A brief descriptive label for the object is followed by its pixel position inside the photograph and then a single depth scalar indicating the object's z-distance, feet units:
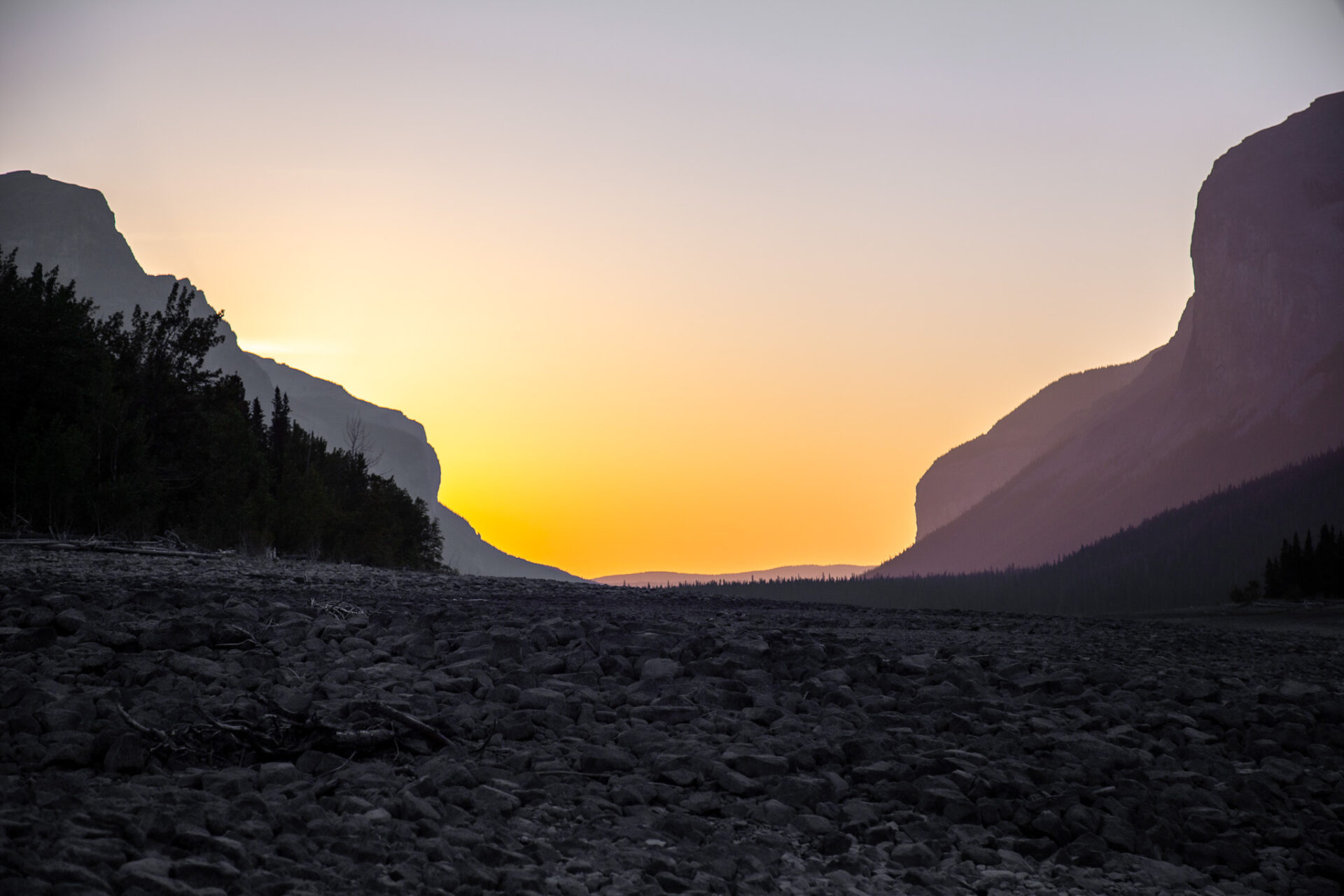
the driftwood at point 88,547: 85.40
